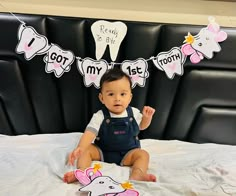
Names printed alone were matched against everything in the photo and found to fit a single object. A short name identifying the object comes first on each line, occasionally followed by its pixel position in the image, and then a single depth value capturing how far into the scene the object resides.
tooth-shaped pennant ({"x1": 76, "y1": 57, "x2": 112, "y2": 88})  1.39
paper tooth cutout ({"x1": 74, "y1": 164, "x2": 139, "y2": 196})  1.10
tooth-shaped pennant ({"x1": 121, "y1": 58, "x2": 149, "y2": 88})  1.40
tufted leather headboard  1.36
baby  1.29
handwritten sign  1.35
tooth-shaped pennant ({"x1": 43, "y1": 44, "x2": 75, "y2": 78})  1.37
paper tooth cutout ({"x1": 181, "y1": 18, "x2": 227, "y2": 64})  1.38
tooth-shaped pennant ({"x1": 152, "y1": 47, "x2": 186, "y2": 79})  1.39
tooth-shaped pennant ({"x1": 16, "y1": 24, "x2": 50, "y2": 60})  1.33
